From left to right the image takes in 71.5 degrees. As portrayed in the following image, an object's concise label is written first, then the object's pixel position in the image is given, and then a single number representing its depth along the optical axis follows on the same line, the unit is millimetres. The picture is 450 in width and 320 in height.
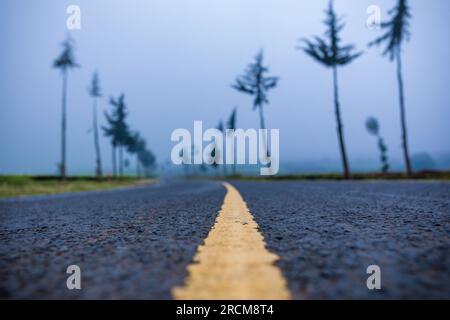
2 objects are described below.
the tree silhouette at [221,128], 66588
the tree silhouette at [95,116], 40469
